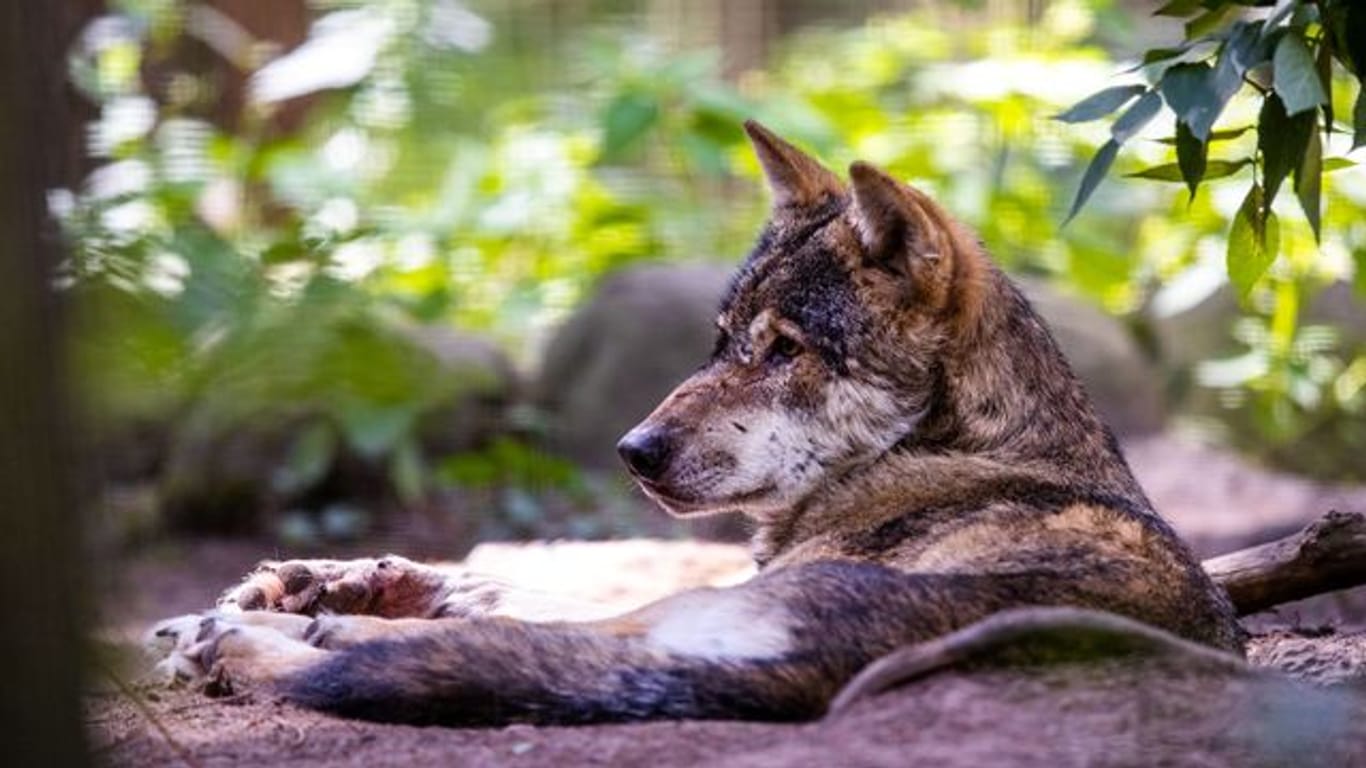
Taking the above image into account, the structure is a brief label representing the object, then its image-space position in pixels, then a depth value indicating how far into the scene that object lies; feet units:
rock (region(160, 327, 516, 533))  60.75
